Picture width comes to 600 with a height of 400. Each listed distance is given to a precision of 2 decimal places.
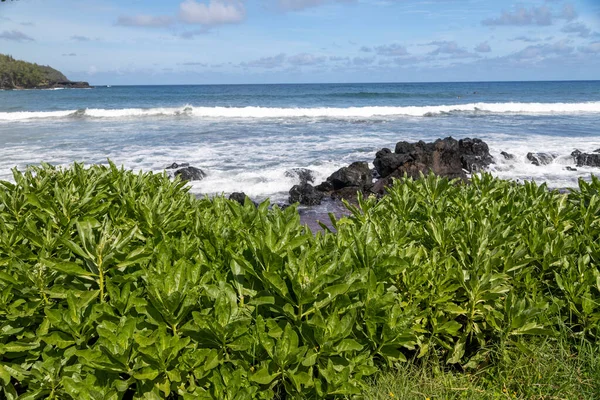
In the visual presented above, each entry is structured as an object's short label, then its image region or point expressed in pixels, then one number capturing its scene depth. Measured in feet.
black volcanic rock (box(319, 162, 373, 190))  38.19
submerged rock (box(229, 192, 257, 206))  32.57
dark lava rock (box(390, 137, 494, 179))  42.47
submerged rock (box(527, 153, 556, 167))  49.49
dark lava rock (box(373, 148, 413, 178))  42.65
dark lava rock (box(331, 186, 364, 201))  36.65
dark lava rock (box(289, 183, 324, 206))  35.35
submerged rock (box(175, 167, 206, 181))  41.65
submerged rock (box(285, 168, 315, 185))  41.73
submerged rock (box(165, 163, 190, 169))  45.61
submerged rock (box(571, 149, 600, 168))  48.26
